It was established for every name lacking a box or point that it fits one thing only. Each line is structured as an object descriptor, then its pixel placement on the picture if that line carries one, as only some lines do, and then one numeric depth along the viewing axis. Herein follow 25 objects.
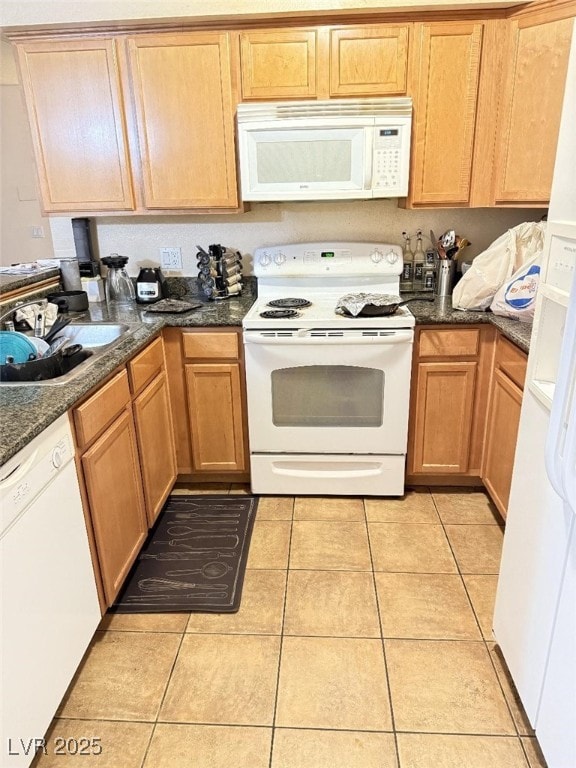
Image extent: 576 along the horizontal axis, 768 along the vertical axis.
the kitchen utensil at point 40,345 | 1.84
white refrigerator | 1.11
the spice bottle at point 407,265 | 2.80
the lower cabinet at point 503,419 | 2.10
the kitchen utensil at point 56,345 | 1.80
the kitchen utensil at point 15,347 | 1.68
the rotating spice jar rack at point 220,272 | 2.69
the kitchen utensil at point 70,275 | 2.67
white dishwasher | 1.19
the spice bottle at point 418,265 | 2.79
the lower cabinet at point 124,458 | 1.66
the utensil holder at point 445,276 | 2.65
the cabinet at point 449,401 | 2.38
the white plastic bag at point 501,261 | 2.30
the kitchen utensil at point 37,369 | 1.60
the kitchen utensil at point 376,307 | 2.33
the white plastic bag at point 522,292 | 2.16
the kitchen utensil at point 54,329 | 2.00
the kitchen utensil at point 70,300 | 2.49
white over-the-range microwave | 2.29
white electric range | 2.32
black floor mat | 1.96
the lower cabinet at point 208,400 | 2.44
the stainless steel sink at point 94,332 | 2.26
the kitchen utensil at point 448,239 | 2.61
